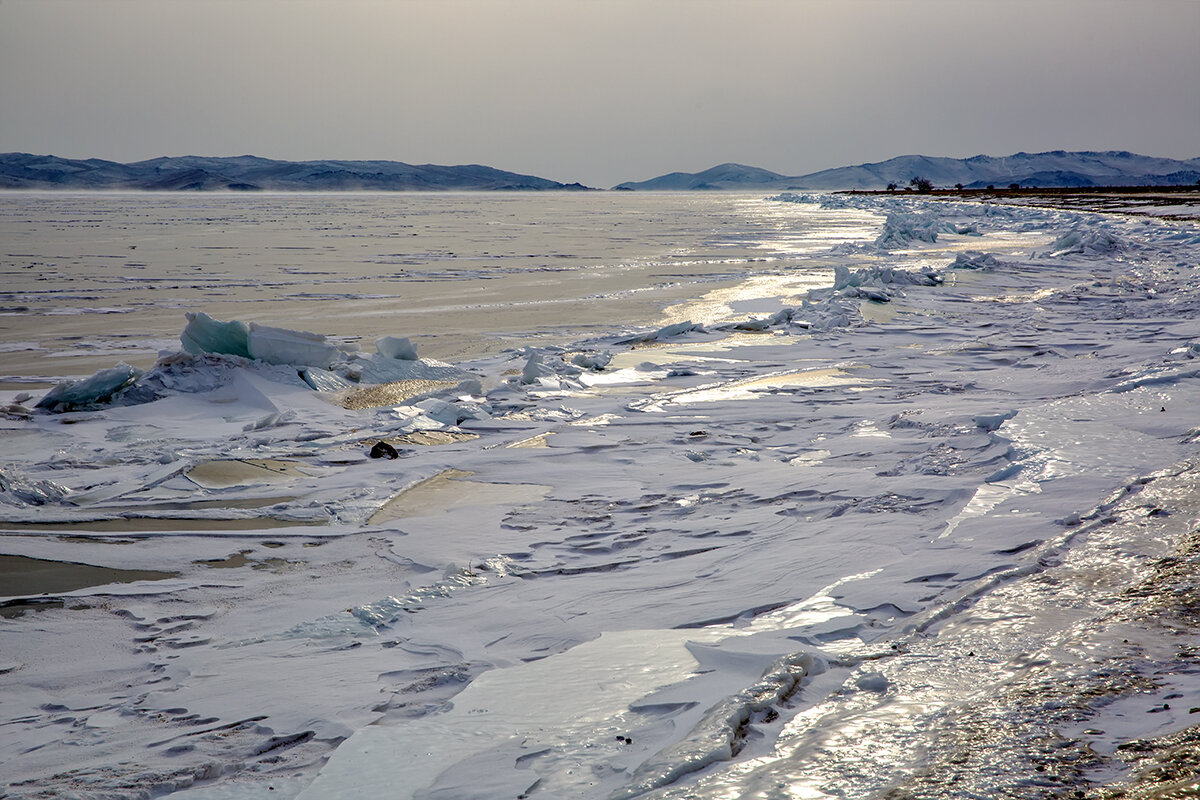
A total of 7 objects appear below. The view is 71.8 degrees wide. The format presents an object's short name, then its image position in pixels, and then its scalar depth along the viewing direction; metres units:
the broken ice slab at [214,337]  7.66
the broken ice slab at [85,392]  6.72
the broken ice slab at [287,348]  7.68
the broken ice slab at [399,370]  7.88
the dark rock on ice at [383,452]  5.57
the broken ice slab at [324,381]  7.48
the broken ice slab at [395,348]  8.15
